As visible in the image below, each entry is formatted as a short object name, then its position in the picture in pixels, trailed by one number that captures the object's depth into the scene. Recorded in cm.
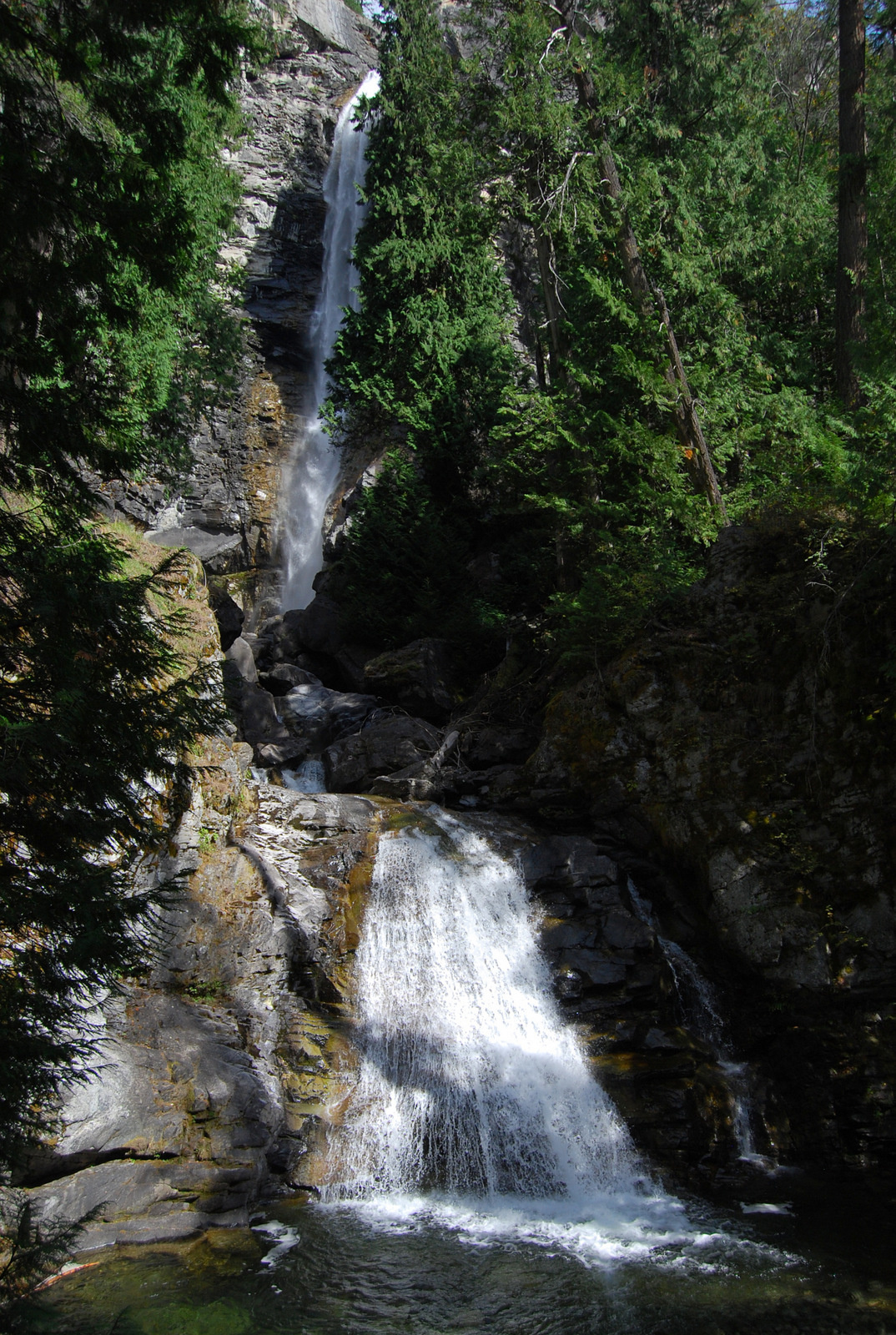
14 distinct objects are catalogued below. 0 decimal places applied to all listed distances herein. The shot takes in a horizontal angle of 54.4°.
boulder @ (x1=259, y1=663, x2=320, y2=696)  1642
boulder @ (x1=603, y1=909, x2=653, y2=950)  872
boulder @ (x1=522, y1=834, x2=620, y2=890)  943
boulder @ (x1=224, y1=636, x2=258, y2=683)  1555
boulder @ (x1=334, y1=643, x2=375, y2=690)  1714
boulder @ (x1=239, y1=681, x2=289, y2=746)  1445
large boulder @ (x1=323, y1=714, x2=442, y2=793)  1280
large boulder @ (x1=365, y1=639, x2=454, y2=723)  1520
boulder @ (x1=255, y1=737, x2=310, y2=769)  1368
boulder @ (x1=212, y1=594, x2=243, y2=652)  1541
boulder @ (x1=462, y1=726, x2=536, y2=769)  1275
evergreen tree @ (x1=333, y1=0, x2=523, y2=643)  1755
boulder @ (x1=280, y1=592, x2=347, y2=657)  1792
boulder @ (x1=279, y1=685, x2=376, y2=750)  1485
